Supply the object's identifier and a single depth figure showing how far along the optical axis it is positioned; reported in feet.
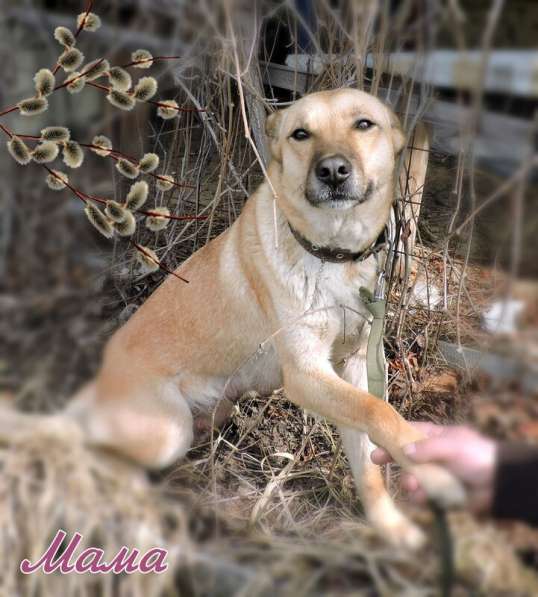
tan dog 5.74
